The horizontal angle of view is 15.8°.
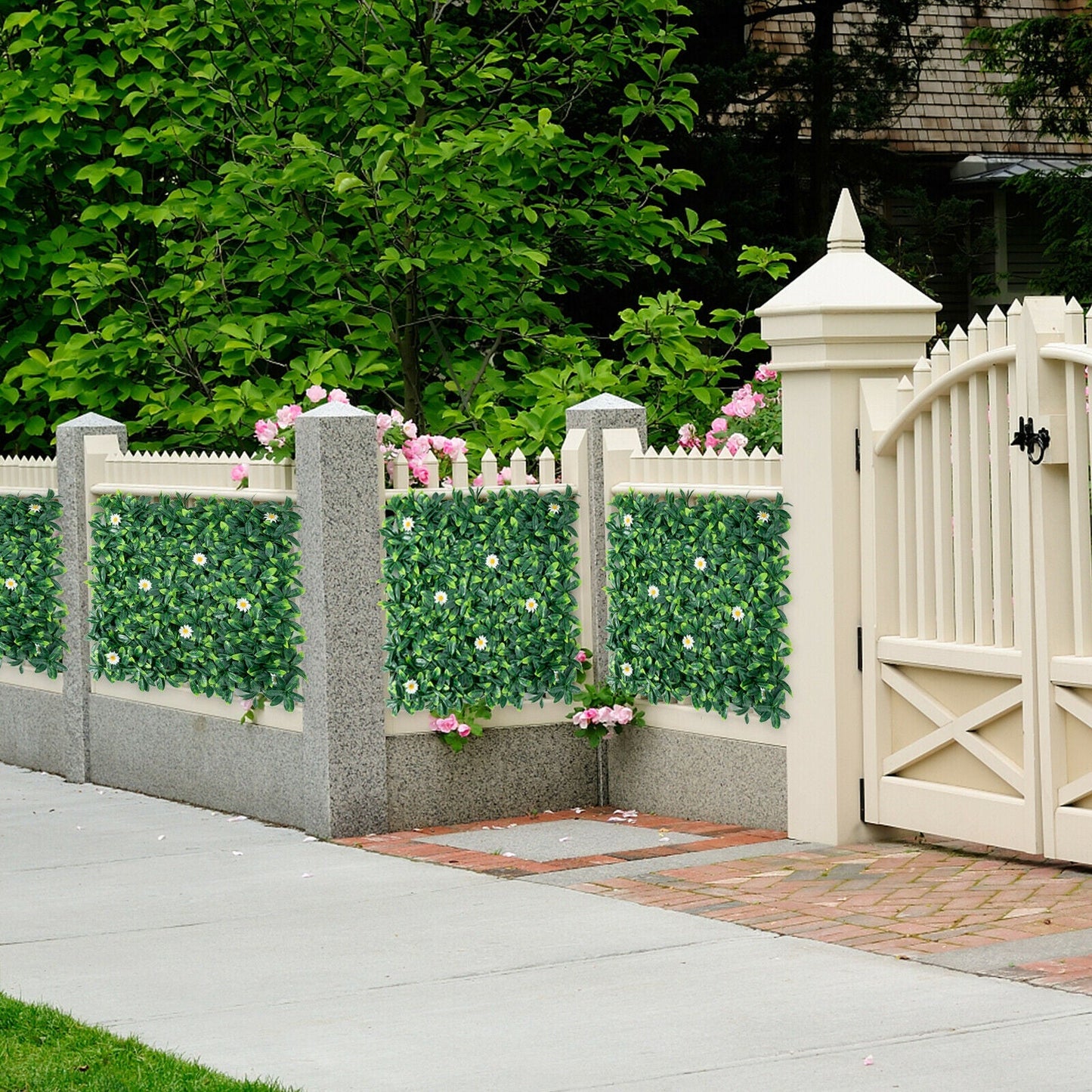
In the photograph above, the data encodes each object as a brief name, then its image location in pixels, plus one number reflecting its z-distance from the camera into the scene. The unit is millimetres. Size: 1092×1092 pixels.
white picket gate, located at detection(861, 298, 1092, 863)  14039
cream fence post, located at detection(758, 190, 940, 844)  15797
